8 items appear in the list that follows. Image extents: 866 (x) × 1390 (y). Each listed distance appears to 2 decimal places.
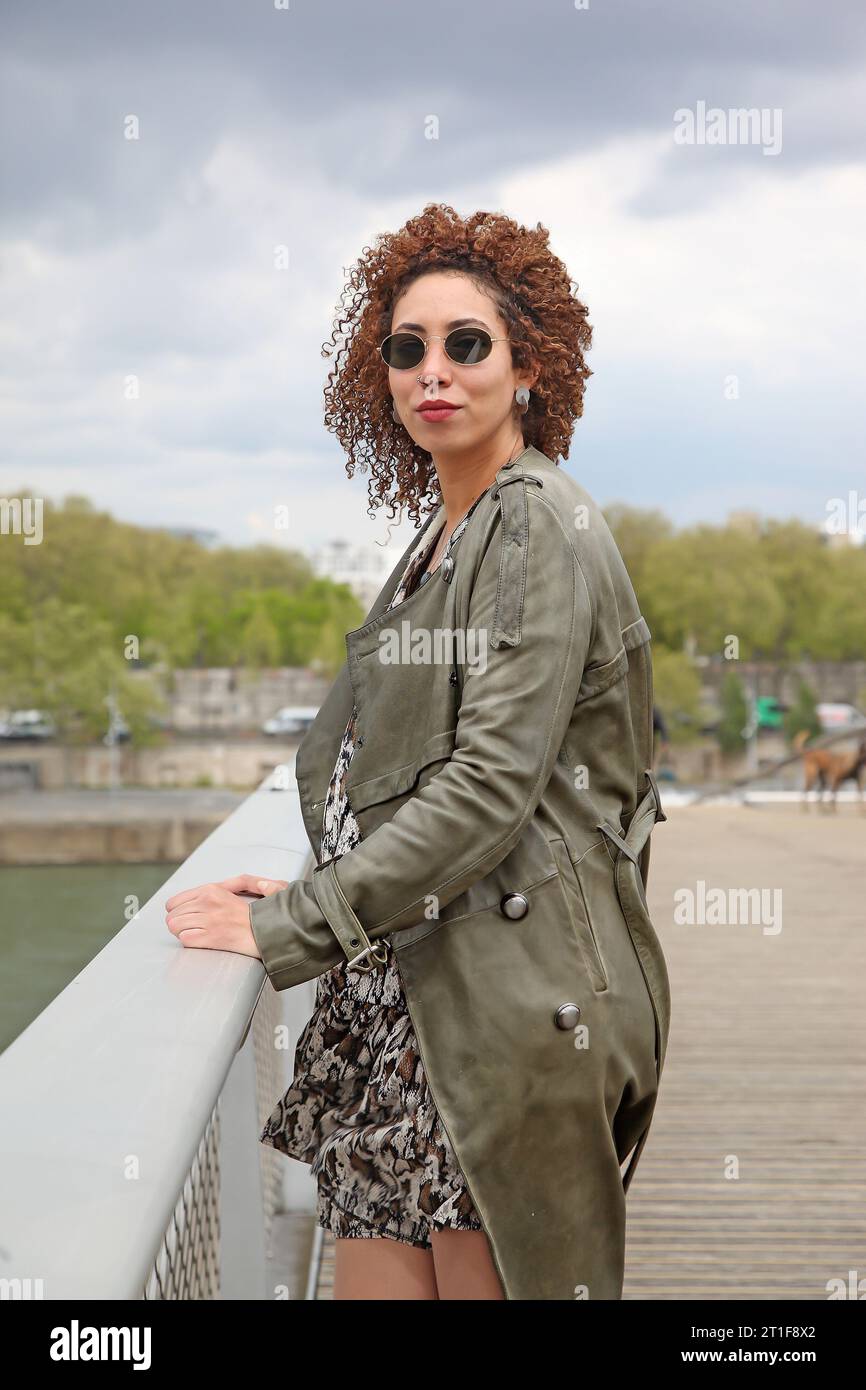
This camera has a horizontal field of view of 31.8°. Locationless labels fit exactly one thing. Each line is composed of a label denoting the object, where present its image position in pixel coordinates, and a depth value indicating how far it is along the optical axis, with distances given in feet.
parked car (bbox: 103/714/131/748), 186.80
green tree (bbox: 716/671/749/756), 171.53
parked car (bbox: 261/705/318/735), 199.41
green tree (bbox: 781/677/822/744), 159.74
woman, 4.45
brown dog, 56.85
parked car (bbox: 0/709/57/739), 194.39
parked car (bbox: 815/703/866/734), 185.35
